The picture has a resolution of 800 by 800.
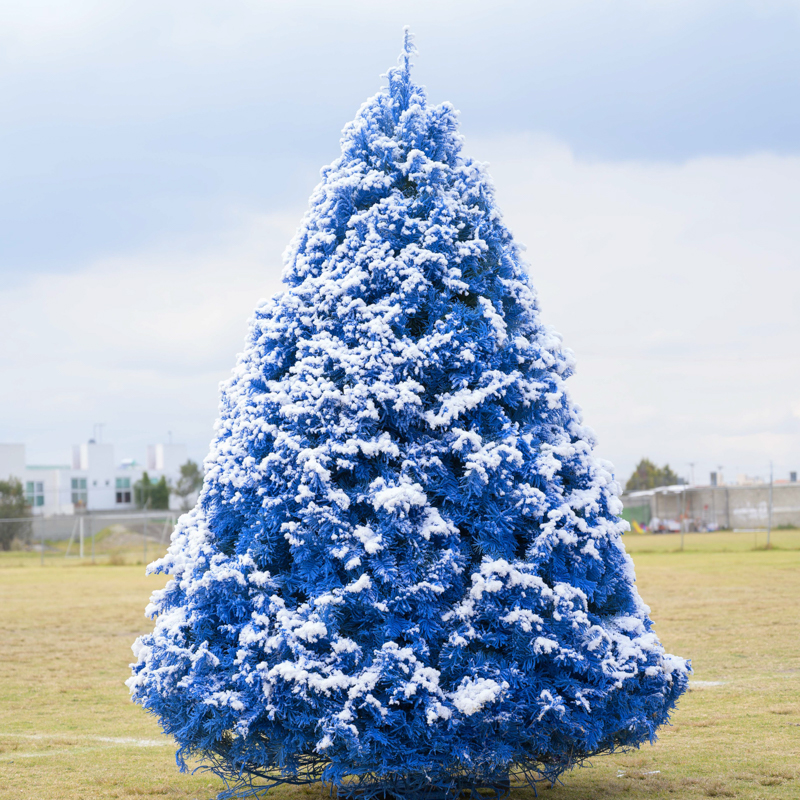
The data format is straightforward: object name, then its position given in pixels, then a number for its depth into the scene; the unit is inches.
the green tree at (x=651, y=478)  3659.0
